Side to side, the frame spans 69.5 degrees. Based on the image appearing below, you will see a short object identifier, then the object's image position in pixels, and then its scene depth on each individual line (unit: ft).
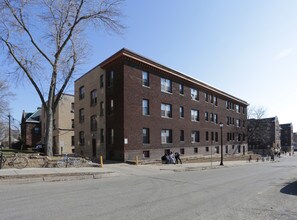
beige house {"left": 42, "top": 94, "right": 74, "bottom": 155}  109.00
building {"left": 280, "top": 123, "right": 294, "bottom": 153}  293.64
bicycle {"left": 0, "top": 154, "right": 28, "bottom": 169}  42.51
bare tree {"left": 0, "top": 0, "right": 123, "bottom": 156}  52.74
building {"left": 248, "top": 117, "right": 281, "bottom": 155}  193.83
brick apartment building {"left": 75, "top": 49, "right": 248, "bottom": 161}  70.26
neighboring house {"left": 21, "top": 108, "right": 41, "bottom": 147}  138.28
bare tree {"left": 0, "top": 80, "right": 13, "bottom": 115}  117.22
